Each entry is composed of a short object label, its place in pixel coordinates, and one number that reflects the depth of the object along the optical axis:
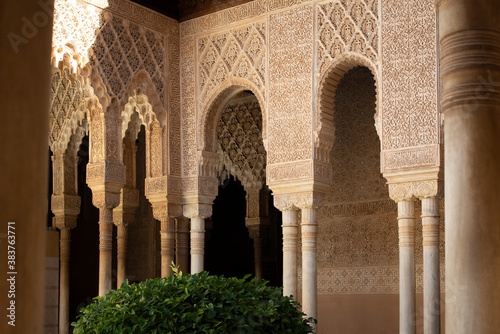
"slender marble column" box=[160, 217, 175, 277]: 11.26
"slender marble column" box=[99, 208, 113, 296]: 10.57
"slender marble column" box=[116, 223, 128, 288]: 12.77
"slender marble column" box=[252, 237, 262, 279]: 14.06
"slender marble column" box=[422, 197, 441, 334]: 8.24
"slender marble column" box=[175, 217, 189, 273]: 11.76
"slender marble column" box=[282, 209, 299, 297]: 9.80
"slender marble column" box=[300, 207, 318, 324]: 9.38
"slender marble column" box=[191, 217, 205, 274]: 11.07
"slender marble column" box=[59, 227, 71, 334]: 12.45
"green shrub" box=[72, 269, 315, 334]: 4.68
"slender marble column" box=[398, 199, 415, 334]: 8.48
